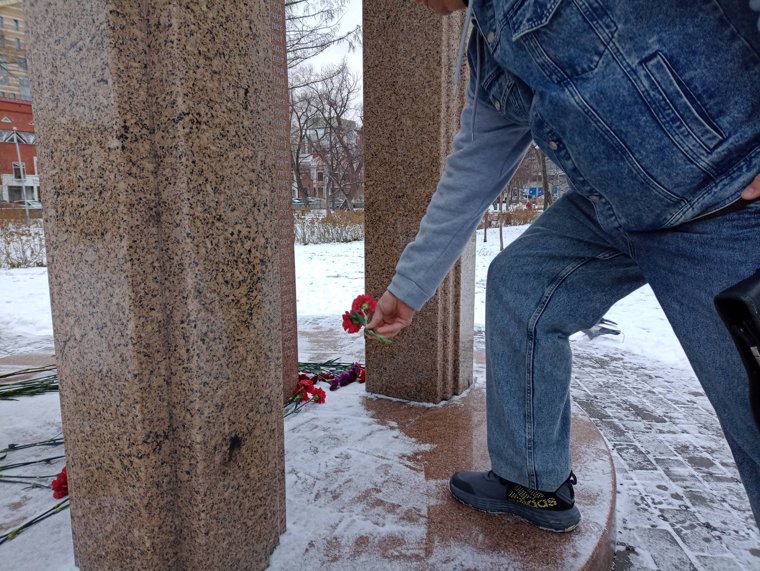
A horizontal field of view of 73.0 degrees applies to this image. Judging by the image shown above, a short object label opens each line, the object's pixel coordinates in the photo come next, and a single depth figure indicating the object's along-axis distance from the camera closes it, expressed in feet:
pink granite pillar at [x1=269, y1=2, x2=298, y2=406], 9.45
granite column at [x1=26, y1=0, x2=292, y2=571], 3.82
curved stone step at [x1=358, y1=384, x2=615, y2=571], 5.29
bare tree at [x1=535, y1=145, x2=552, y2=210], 43.32
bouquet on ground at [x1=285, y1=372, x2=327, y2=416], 9.61
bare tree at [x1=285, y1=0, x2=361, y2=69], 37.45
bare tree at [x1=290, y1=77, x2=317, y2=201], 71.69
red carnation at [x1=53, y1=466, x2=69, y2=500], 6.37
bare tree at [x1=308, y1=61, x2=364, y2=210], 76.54
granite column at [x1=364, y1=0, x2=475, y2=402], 8.80
